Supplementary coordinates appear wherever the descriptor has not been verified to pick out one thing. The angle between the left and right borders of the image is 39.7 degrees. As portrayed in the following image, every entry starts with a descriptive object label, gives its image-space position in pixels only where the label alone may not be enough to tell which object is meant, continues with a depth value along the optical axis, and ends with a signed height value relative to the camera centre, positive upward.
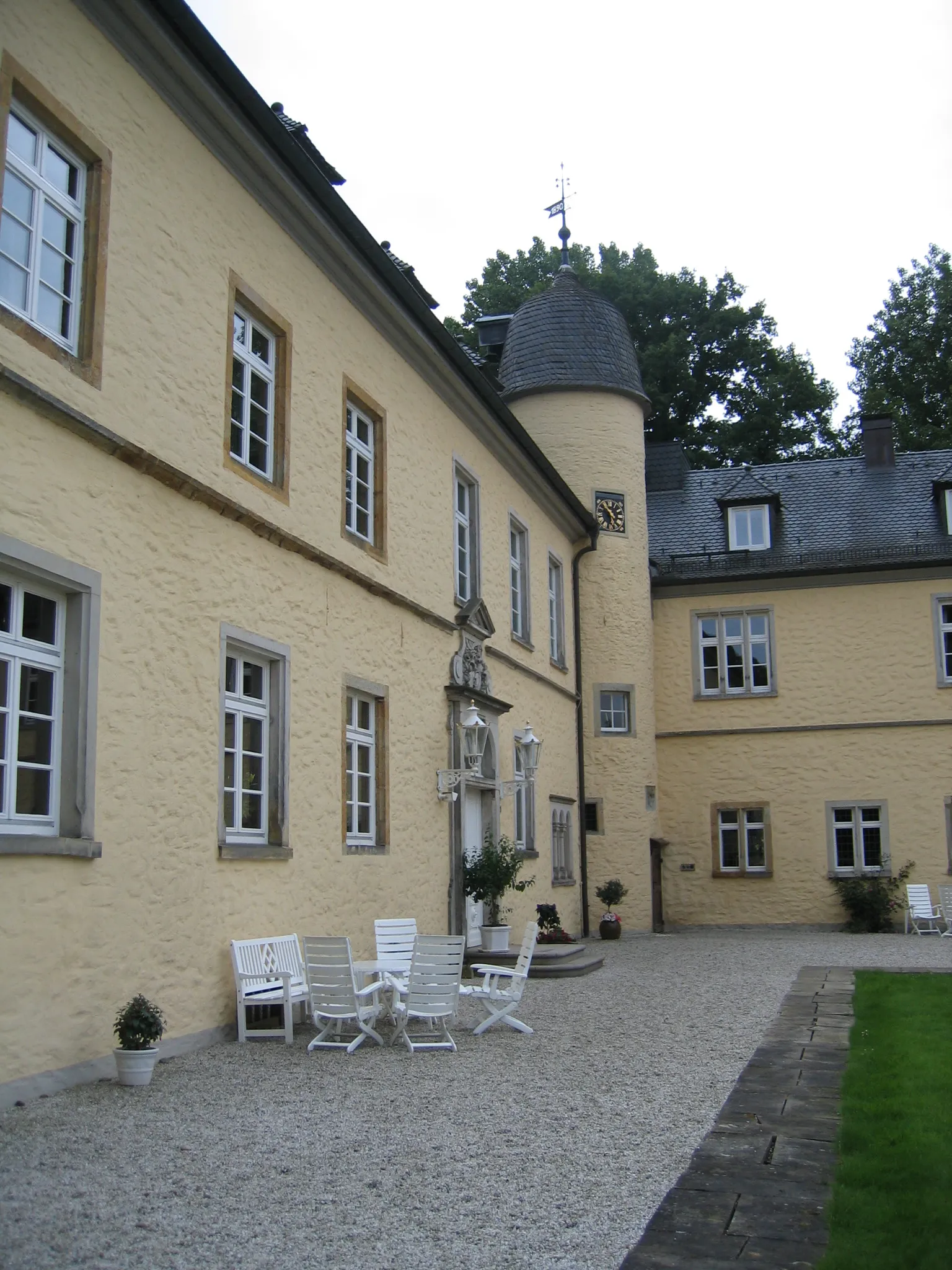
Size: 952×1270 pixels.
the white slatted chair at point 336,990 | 8.61 -0.93
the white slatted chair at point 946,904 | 21.06 -1.02
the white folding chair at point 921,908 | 21.94 -1.11
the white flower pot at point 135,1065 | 7.18 -1.16
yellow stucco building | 7.44 +2.21
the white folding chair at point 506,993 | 9.48 -1.04
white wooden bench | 9.02 -0.91
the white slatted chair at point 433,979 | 8.95 -0.89
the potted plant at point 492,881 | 14.50 -0.38
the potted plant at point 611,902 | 20.64 -0.89
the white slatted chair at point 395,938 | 10.90 -0.77
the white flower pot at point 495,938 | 14.62 -1.01
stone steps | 14.29 -1.26
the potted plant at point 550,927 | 16.72 -1.05
